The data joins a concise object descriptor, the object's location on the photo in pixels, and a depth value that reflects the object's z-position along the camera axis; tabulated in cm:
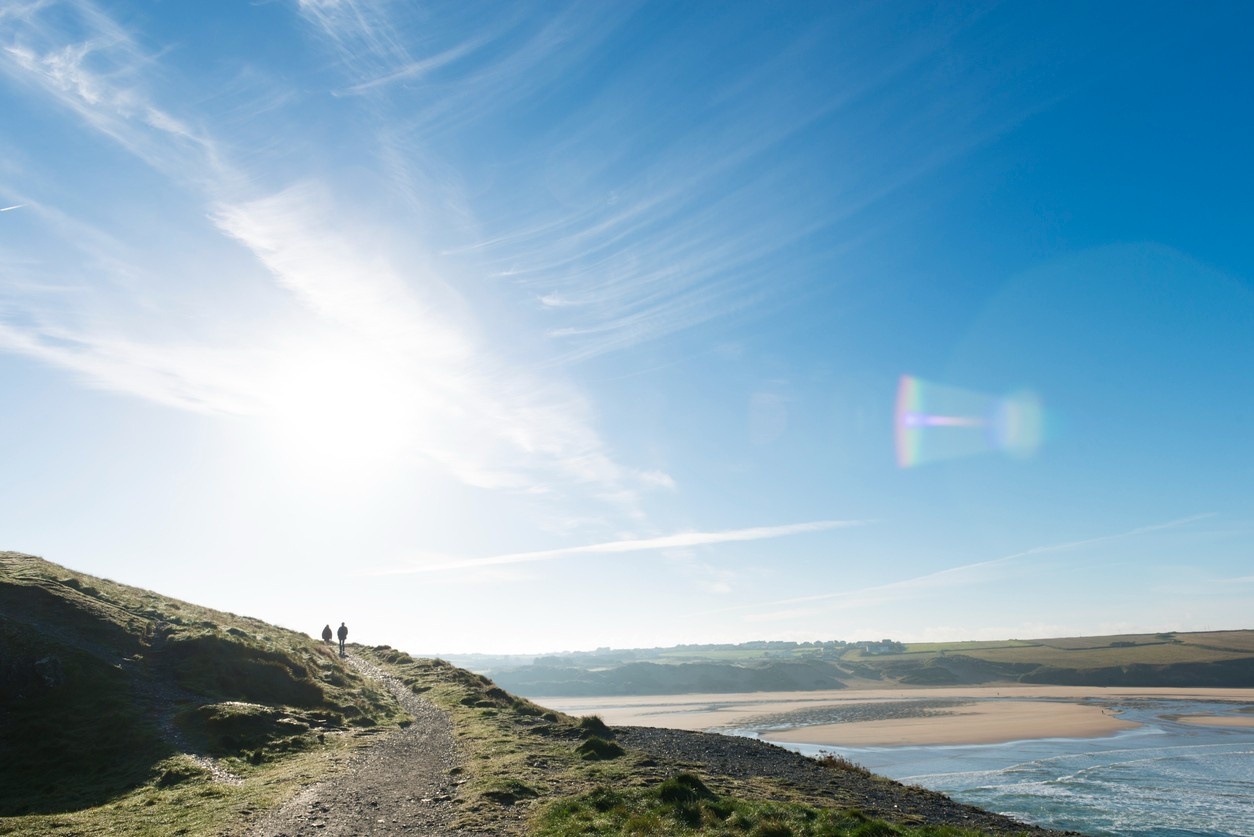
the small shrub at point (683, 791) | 1998
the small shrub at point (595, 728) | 3428
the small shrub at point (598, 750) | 2794
